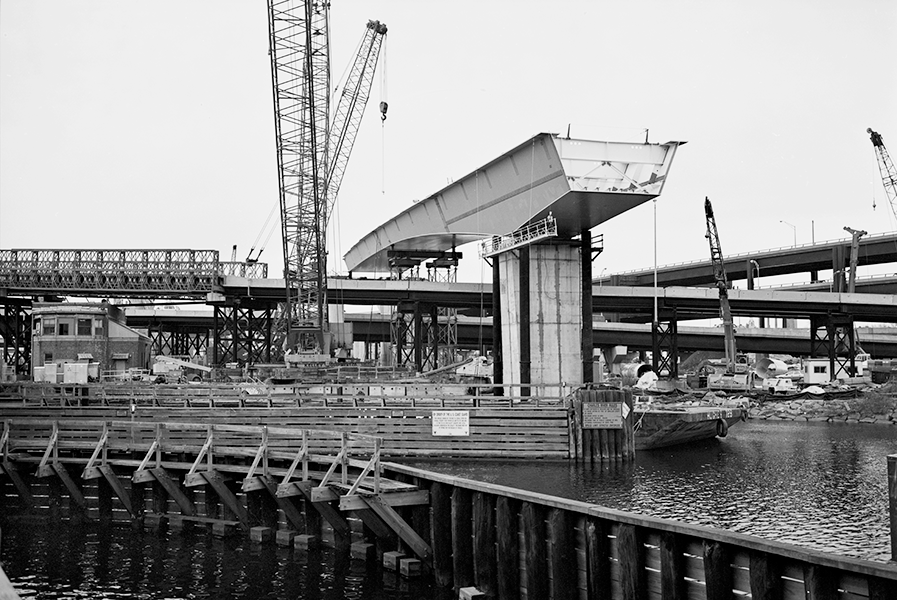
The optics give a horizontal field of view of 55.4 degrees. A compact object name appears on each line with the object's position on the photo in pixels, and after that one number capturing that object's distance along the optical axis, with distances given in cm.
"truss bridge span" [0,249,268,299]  8981
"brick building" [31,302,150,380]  6091
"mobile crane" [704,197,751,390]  7962
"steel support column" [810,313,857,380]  8671
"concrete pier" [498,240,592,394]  4903
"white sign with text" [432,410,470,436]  3525
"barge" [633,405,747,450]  4059
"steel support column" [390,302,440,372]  8472
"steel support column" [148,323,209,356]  13000
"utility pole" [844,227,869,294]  11094
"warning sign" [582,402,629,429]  3559
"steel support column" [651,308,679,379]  8700
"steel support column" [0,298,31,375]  9469
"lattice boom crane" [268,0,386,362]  7656
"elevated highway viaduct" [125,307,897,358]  11281
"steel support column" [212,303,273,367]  9254
